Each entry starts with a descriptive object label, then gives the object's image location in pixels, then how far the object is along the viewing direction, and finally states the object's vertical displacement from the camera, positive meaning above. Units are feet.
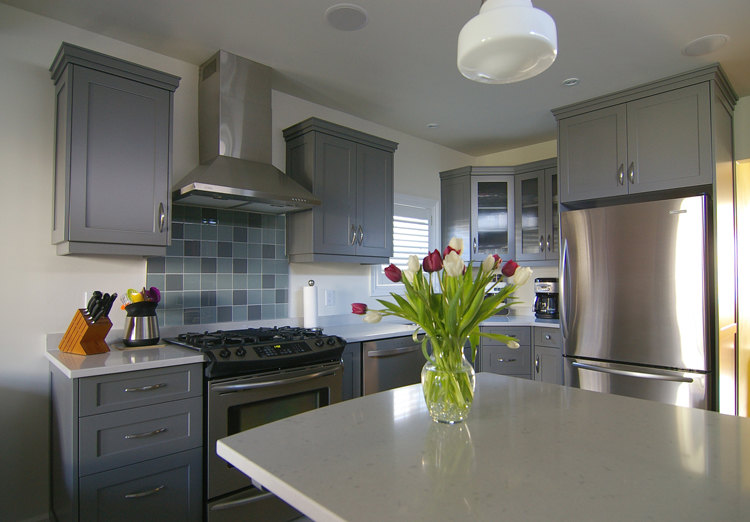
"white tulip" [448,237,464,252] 3.90 +0.24
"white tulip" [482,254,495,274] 3.90 +0.06
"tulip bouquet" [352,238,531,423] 3.84 -0.36
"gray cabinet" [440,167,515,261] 13.97 +1.94
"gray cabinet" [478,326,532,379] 12.14 -2.24
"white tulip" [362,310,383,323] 3.85 -0.38
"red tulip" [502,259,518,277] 3.93 +0.03
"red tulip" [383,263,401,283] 3.91 +0.00
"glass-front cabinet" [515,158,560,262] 13.08 +1.77
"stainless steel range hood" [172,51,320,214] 8.46 +2.60
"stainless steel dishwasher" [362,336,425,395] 9.61 -2.02
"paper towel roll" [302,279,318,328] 10.34 -0.74
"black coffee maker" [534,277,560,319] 13.11 -0.77
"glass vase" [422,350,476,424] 3.89 -1.00
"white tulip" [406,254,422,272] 3.86 +0.06
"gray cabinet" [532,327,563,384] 11.61 -2.14
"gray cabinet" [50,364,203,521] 5.99 -2.43
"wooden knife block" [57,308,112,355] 6.91 -0.96
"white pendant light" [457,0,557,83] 3.57 +1.86
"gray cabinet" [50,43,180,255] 7.04 +1.94
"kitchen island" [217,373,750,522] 2.58 -1.33
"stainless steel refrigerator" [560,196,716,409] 8.83 -0.60
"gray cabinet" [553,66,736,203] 9.27 +2.97
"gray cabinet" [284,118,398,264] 10.14 +1.91
